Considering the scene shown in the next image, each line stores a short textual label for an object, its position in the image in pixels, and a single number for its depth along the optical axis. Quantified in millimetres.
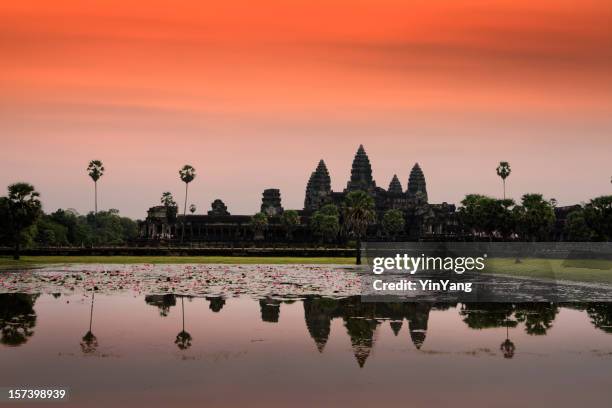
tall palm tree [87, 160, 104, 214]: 163750
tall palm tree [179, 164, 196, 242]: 161750
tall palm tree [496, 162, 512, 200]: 151000
